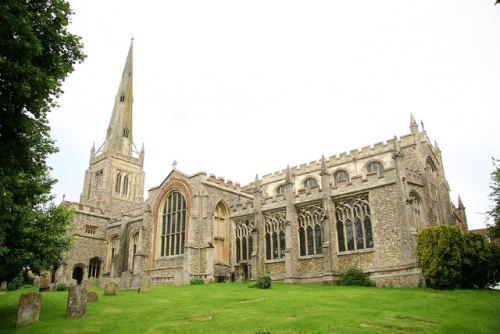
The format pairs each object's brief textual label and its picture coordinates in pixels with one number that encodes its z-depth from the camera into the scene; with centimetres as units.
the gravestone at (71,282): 2677
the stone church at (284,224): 2427
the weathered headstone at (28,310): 1293
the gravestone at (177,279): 2746
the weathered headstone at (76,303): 1397
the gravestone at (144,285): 2198
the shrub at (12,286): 3328
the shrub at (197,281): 2773
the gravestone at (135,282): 2375
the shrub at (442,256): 2028
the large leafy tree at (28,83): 995
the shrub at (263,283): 2278
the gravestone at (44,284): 2552
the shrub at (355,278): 2344
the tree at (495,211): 2238
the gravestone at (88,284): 2120
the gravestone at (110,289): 2065
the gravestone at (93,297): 1783
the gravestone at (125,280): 2423
